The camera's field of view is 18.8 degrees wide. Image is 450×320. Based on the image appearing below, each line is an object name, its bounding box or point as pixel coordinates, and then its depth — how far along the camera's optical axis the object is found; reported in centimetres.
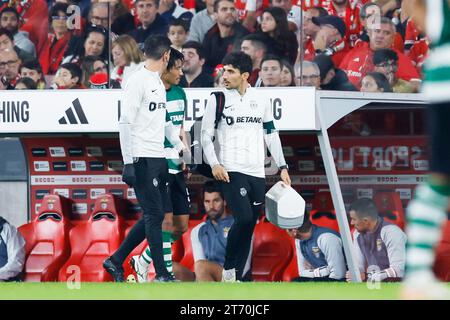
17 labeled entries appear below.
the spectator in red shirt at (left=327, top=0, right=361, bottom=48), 1312
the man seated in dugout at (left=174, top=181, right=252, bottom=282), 1396
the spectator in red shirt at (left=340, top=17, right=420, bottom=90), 1286
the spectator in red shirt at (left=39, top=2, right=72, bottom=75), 1350
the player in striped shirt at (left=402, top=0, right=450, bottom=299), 607
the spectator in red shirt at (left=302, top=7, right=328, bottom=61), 1282
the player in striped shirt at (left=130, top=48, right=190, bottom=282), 1180
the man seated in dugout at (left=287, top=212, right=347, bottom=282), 1370
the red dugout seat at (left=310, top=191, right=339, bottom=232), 1415
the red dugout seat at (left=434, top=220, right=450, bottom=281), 1361
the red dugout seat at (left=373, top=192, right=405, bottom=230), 1384
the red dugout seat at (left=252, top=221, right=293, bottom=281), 1418
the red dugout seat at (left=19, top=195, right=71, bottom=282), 1470
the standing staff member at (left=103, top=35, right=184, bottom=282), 1099
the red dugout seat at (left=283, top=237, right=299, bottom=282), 1402
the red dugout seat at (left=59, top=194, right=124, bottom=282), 1449
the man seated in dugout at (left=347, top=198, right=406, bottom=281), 1358
